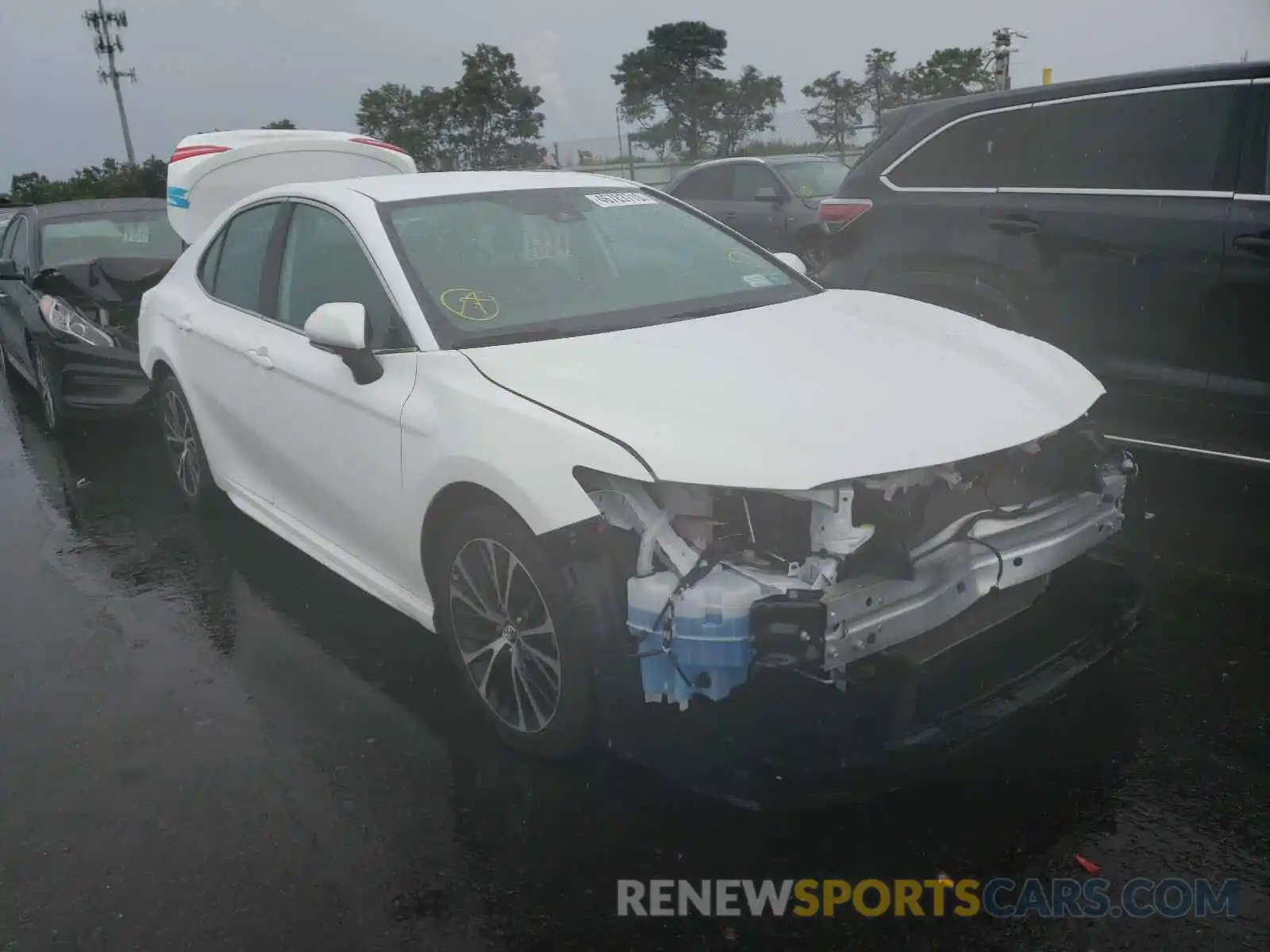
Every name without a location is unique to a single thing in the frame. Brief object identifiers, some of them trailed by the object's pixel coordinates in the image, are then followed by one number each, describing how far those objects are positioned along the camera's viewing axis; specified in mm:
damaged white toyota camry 2748
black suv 4742
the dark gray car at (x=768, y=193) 12188
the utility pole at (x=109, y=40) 48188
